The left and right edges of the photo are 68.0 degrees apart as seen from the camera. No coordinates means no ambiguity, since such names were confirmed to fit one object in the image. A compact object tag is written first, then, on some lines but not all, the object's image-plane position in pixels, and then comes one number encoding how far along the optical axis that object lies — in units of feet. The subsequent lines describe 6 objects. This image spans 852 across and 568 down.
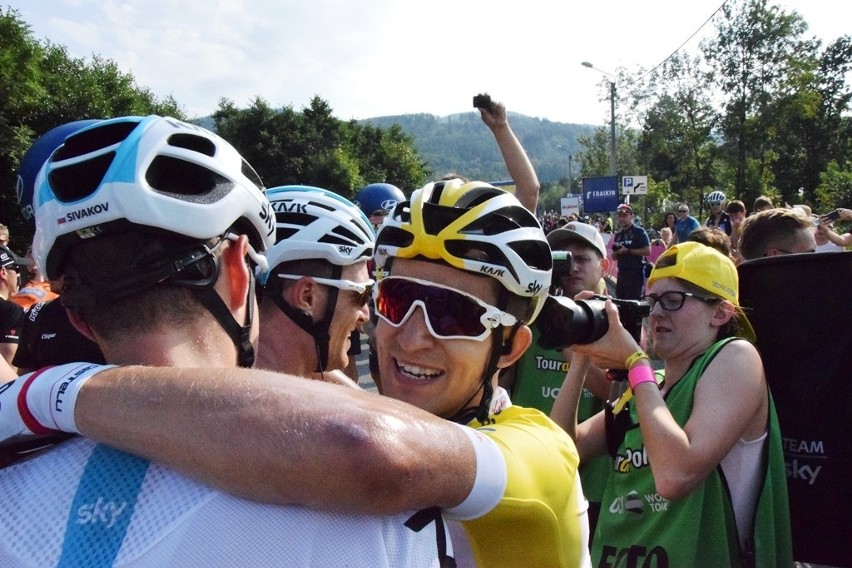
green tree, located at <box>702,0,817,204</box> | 128.26
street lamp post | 99.04
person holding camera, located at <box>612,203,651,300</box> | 39.34
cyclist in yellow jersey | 6.07
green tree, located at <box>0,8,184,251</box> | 78.38
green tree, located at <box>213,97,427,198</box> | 163.22
